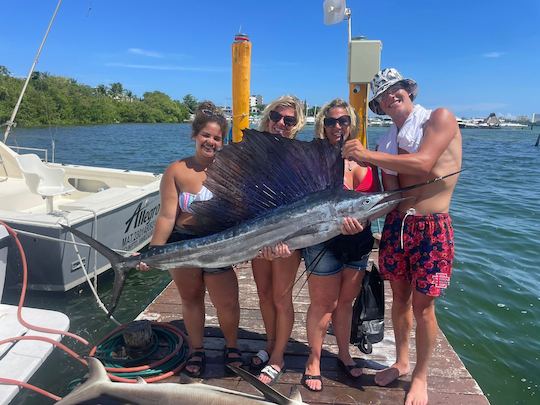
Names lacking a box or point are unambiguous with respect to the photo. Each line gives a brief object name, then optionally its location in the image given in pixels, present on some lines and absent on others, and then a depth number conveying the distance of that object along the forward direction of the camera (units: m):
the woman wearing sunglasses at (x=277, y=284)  2.02
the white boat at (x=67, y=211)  3.74
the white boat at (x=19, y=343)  1.86
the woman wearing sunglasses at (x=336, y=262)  1.94
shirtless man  1.75
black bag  2.33
